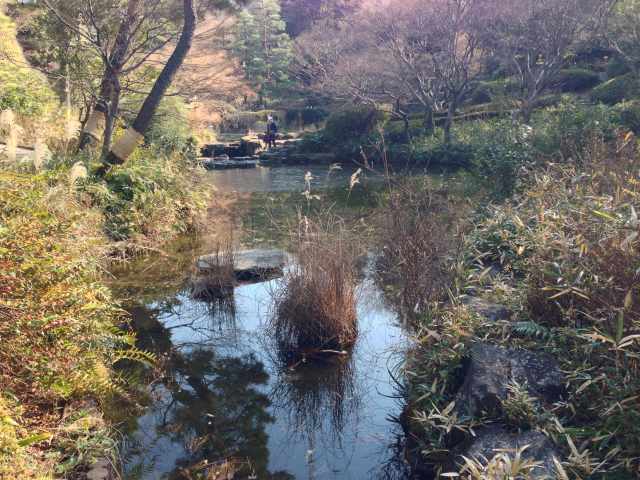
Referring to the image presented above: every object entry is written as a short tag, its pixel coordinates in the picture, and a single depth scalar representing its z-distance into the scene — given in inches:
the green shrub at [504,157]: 272.5
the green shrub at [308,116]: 1071.6
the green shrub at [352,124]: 773.3
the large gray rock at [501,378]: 107.7
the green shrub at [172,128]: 452.8
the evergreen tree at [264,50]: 1163.3
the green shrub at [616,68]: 797.9
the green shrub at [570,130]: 276.4
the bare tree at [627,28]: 667.4
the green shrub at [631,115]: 477.7
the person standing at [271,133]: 862.5
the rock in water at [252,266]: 236.2
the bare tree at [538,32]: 611.2
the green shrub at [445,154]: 623.5
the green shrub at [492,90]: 793.4
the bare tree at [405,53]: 636.1
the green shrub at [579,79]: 839.7
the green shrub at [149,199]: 276.2
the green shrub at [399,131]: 755.4
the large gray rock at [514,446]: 89.1
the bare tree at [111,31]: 314.0
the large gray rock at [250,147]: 813.9
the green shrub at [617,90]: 669.3
